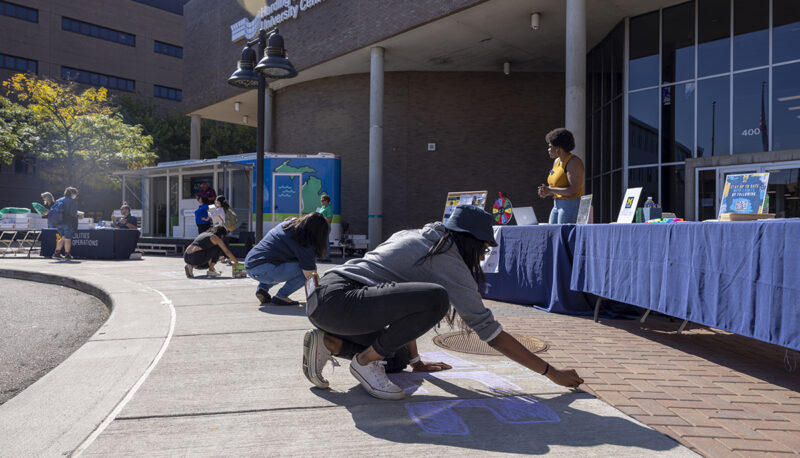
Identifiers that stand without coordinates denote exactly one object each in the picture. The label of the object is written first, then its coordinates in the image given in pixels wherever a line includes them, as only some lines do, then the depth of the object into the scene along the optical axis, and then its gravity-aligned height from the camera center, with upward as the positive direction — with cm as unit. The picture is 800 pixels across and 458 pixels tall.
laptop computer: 726 +14
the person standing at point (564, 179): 627 +57
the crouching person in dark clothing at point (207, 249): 952 -44
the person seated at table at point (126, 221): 1616 +7
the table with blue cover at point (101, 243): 1505 -56
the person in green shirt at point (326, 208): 1434 +46
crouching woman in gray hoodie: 299 -42
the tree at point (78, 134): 2970 +495
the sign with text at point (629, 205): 564 +23
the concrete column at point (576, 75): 1351 +380
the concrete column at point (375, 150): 1812 +254
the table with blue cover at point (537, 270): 643 -55
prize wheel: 939 +27
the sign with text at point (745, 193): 436 +29
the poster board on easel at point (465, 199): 1099 +60
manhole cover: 452 -103
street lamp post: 960 +279
